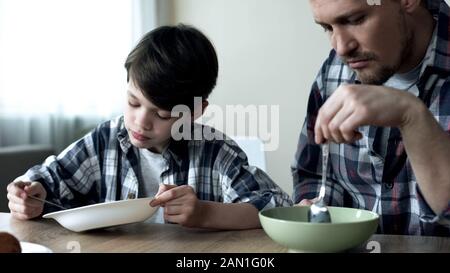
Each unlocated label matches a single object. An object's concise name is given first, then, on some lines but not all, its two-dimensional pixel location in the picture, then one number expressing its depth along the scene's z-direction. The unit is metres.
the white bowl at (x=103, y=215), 1.03
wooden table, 0.94
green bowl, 0.83
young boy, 1.35
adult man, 1.04
